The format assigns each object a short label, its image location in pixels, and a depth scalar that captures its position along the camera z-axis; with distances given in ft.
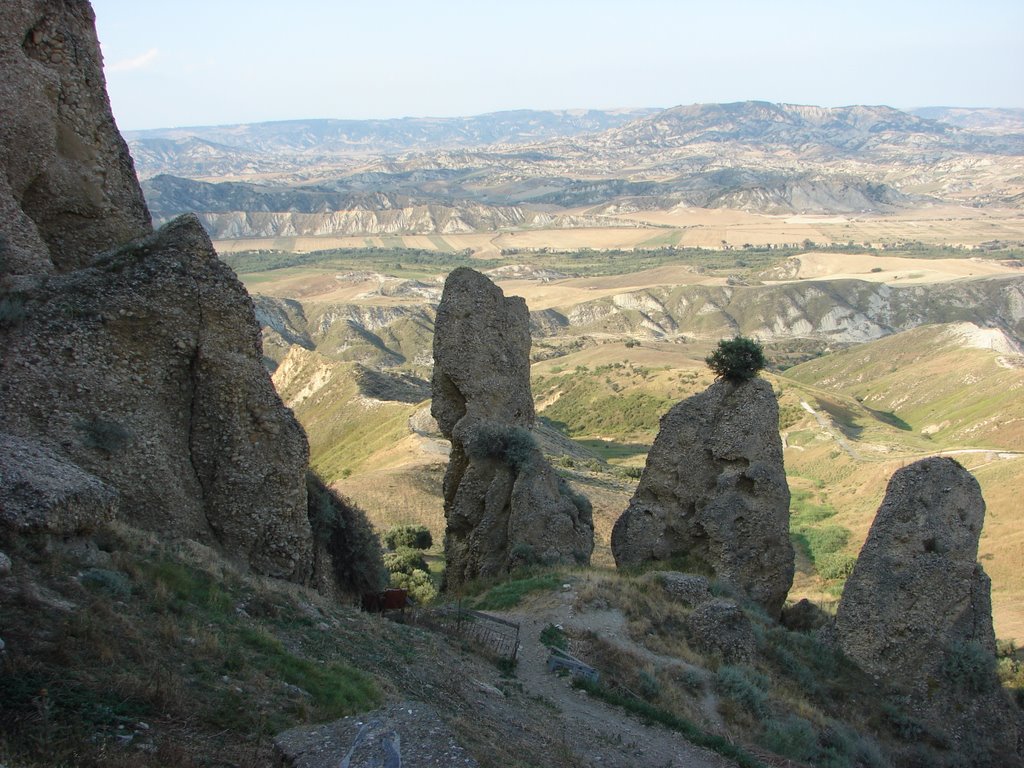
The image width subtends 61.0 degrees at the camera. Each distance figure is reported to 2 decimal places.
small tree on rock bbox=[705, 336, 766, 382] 79.46
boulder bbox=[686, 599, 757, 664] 62.44
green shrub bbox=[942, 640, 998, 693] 59.88
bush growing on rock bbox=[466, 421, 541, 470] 83.51
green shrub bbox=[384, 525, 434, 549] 129.59
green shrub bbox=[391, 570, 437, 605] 92.16
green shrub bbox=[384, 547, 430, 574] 105.81
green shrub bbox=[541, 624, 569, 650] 59.52
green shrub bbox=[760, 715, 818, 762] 51.26
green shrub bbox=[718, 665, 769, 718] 55.72
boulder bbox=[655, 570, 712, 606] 69.21
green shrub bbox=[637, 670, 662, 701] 53.93
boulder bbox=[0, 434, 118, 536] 35.60
